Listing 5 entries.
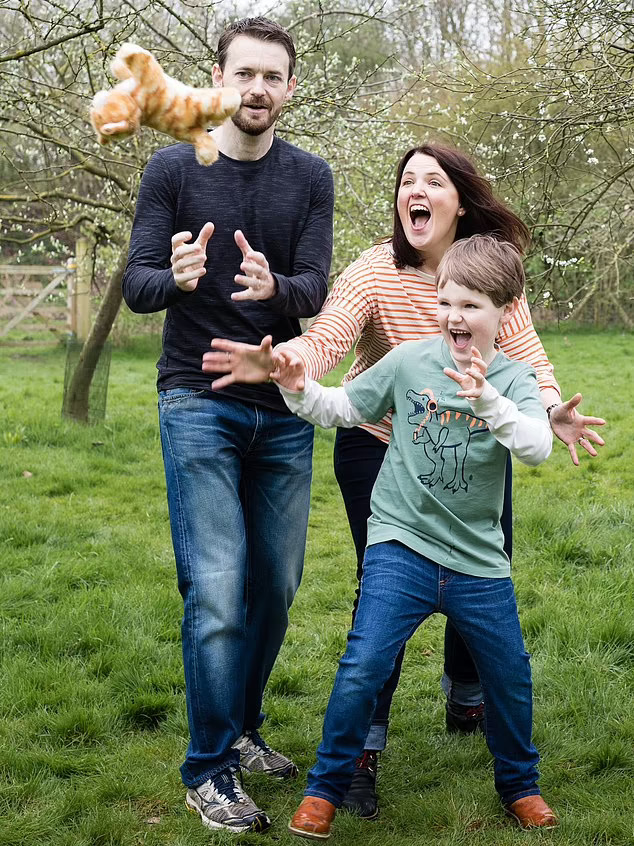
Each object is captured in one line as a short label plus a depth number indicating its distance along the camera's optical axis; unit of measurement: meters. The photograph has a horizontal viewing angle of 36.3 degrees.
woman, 2.82
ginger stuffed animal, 1.98
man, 2.68
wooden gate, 14.62
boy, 2.54
